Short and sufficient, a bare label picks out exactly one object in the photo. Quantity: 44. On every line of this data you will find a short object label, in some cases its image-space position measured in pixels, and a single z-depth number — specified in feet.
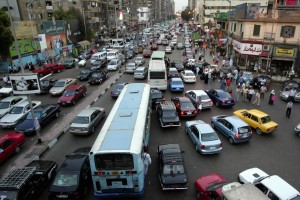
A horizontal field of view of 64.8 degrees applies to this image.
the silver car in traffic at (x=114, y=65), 129.80
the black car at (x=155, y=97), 73.54
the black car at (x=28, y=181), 35.04
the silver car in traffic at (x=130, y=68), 120.88
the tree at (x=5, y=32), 110.83
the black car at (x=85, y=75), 109.60
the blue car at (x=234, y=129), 52.73
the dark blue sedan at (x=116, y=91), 83.15
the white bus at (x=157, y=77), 84.84
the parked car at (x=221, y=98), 73.49
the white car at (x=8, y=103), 70.54
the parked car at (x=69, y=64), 139.32
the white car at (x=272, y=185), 32.89
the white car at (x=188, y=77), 99.91
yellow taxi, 56.52
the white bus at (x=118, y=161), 32.99
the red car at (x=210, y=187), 34.55
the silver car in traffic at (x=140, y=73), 106.73
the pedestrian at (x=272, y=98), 76.89
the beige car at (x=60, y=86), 88.79
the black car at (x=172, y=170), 38.37
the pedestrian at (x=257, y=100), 75.79
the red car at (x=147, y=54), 167.43
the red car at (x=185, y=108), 65.31
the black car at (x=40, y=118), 60.13
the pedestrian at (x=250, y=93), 78.38
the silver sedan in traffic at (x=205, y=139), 48.83
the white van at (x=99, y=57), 141.88
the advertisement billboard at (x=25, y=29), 131.35
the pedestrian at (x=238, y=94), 81.15
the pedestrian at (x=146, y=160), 38.65
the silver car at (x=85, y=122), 57.98
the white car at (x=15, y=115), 64.08
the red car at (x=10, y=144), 49.58
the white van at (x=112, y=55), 152.58
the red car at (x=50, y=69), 120.39
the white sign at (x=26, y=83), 52.31
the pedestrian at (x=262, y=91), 81.29
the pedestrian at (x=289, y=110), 66.13
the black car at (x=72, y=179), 35.91
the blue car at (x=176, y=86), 87.10
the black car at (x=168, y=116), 59.88
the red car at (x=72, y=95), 77.97
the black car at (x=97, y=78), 102.94
